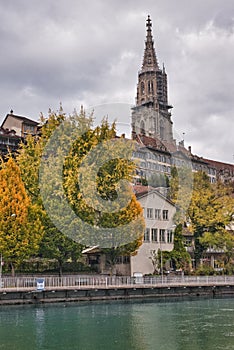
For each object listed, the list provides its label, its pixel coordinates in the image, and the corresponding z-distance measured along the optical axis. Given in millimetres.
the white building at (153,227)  53344
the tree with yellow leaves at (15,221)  40719
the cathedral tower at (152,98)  132038
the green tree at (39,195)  43344
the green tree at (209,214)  55750
